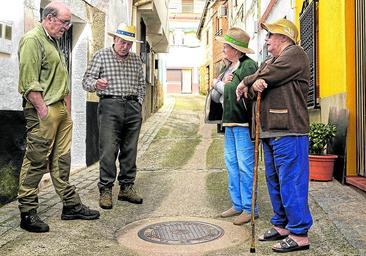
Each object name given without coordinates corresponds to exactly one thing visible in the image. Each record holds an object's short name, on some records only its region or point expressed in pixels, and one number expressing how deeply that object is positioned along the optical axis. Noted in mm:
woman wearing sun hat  4297
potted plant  5973
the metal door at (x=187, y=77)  34906
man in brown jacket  3438
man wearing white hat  4871
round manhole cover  3867
